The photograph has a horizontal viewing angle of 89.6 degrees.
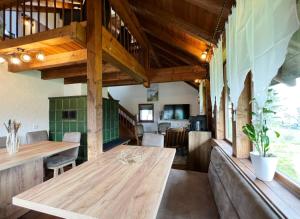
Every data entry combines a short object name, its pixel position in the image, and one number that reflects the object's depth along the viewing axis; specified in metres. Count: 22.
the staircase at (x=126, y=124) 6.63
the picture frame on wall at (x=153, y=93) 7.81
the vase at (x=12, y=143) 1.98
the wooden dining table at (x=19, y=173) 1.75
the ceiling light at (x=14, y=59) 2.48
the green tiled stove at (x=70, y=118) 3.92
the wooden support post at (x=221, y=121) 2.74
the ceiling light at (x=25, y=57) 2.43
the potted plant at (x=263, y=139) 1.12
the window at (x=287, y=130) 1.02
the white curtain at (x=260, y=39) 0.76
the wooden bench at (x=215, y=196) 0.93
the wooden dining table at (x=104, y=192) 0.79
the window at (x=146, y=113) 7.88
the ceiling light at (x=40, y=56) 2.49
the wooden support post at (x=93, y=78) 2.00
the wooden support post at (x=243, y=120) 1.64
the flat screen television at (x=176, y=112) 7.21
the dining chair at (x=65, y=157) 2.55
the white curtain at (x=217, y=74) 2.07
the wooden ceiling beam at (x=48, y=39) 1.92
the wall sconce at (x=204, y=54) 2.98
